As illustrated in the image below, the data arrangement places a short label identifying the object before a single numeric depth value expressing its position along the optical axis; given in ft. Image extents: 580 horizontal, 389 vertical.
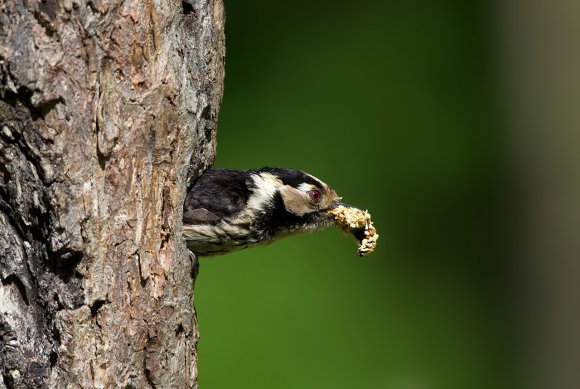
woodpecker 21.21
